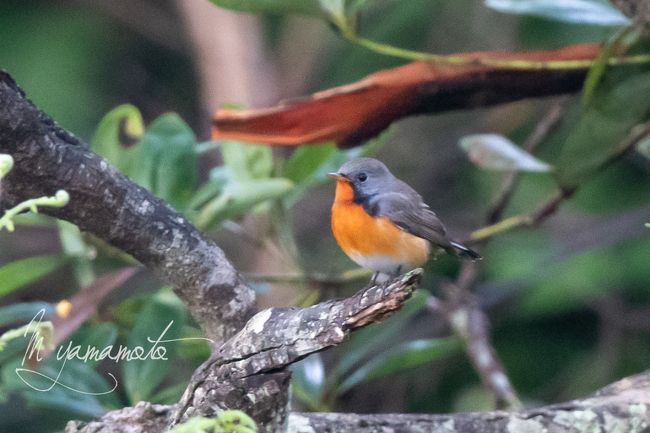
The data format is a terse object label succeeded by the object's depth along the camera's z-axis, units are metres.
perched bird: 6.06
